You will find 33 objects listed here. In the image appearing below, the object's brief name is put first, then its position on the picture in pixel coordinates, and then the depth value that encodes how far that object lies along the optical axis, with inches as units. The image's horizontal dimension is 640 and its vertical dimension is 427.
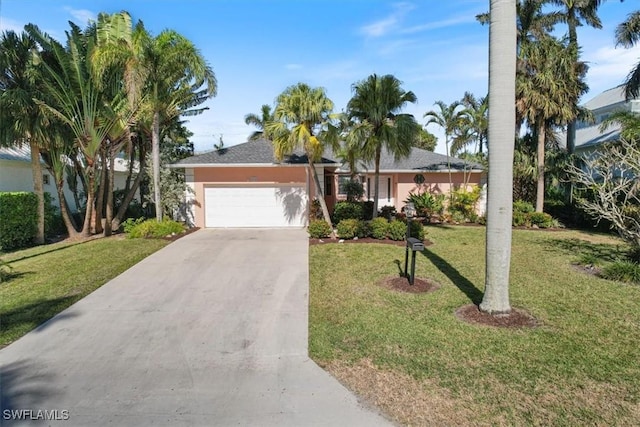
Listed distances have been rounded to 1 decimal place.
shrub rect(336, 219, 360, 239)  490.9
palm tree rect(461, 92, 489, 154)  715.4
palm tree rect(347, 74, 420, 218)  462.3
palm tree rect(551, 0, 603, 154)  719.1
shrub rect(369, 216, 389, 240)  489.1
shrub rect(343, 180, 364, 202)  750.5
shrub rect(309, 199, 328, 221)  592.4
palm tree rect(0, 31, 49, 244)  434.3
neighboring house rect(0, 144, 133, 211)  575.0
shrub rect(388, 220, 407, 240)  482.6
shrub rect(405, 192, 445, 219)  690.8
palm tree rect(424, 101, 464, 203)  737.6
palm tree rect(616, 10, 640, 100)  618.8
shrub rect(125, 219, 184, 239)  506.9
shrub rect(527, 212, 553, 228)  625.5
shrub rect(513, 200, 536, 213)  661.8
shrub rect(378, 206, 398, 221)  611.4
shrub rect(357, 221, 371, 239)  496.4
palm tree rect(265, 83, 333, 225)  458.9
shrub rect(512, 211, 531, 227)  631.2
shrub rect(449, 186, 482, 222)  704.4
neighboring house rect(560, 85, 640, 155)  785.8
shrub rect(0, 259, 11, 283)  316.2
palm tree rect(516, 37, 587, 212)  604.1
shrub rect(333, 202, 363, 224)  606.3
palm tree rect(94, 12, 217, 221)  467.5
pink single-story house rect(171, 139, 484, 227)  602.4
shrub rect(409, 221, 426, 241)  474.6
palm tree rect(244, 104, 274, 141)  1240.8
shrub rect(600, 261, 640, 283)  293.1
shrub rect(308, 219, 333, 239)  497.4
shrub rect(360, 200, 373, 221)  635.5
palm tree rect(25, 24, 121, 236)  460.8
